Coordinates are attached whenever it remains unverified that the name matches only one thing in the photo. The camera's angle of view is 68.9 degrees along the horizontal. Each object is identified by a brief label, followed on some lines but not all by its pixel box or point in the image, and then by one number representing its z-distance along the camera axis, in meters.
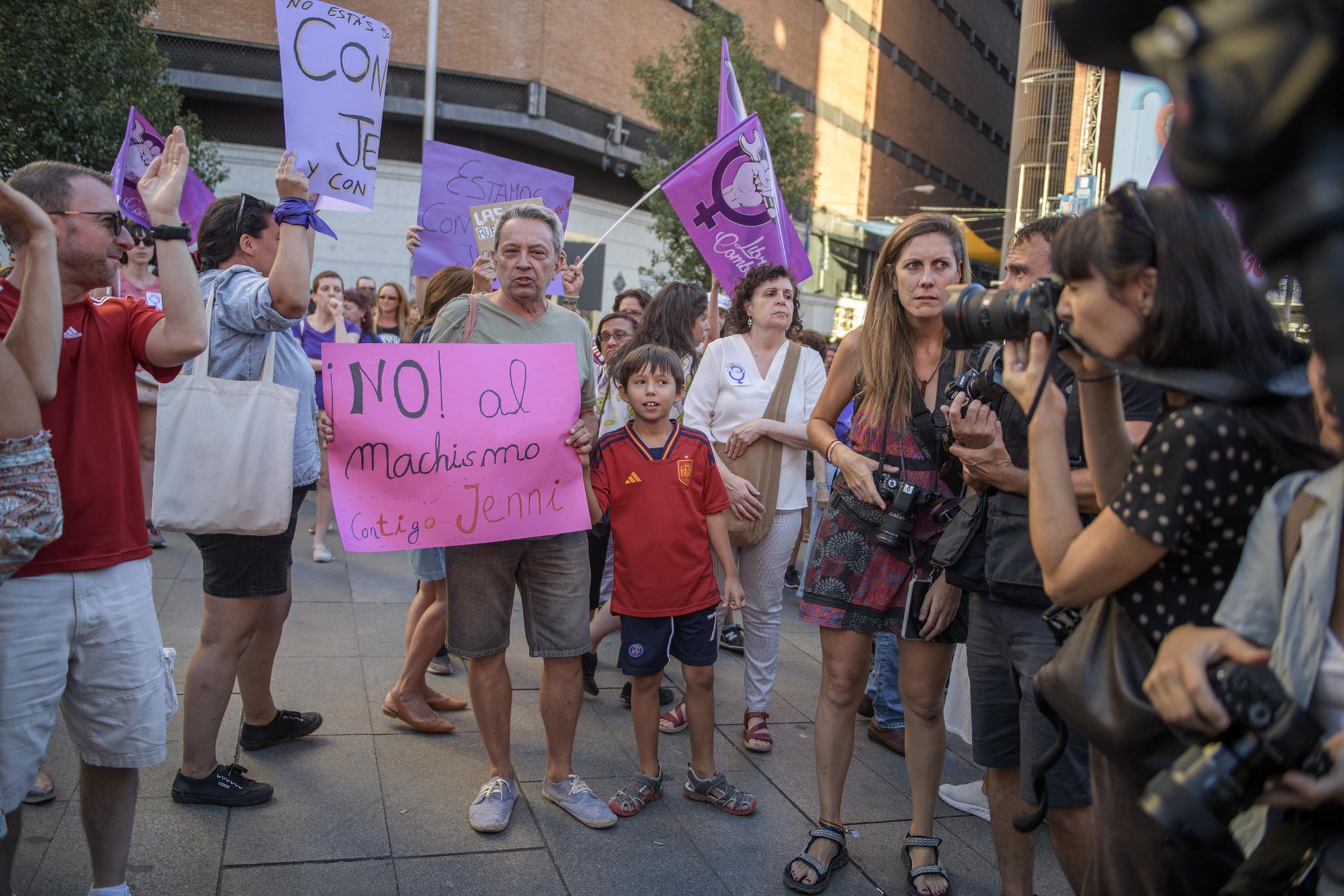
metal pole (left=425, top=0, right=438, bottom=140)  16.62
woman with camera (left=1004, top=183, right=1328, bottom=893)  1.63
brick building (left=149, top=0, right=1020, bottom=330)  19.20
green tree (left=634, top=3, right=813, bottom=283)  19.45
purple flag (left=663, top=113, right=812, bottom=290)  5.99
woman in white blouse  4.43
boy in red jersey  3.65
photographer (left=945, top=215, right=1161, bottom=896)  2.59
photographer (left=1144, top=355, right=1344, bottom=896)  1.40
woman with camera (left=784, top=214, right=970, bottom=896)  3.21
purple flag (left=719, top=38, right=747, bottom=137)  6.93
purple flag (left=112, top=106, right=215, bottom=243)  5.86
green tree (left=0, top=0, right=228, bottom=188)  11.96
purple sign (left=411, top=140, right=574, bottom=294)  6.12
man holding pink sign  3.55
